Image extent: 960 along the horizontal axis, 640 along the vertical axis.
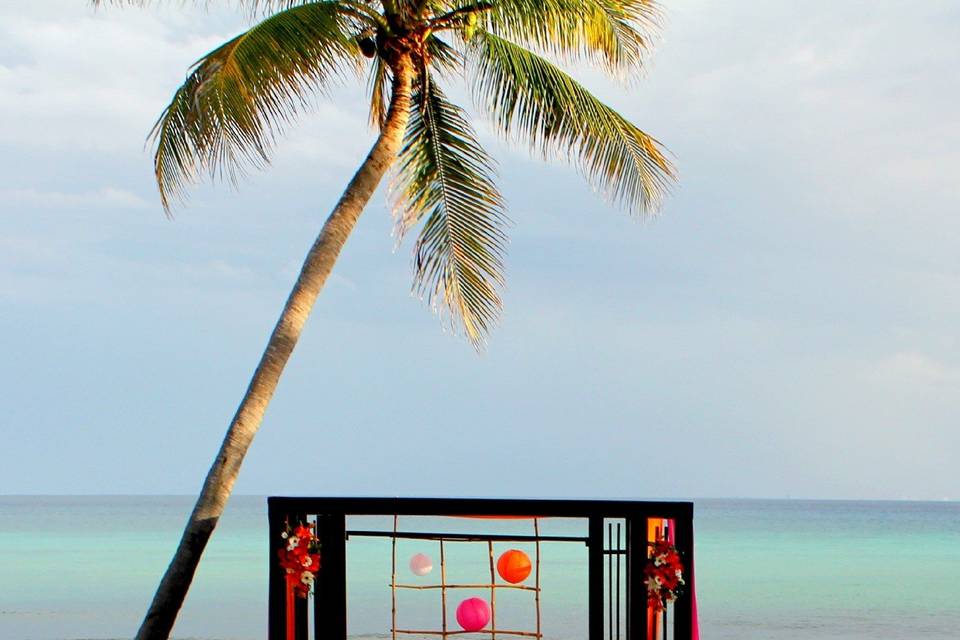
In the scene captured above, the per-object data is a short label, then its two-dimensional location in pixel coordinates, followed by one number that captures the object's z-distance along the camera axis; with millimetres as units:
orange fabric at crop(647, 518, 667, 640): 12976
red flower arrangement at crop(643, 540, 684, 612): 12766
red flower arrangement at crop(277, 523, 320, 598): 13409
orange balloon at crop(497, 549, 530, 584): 14262
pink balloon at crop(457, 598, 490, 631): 14299
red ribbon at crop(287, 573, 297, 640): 13641
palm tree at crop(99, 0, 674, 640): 15137
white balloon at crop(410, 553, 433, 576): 14875
